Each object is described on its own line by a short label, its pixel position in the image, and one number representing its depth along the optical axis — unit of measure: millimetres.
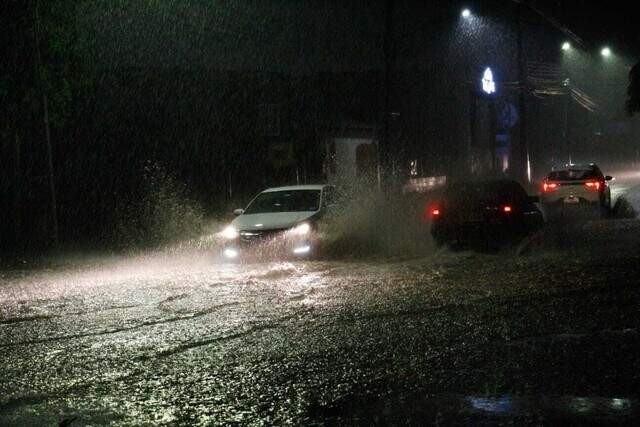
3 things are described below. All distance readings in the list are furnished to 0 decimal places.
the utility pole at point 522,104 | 34156
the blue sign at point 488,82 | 48438
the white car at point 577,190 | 26266
